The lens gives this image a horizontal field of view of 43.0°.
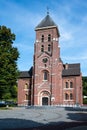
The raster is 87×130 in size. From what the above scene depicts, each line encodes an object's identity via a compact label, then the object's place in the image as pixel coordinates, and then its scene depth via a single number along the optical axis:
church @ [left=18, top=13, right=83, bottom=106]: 27.99
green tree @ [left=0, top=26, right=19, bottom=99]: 18.22
